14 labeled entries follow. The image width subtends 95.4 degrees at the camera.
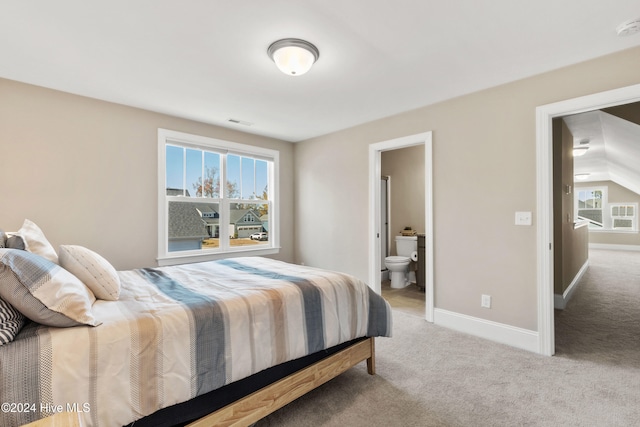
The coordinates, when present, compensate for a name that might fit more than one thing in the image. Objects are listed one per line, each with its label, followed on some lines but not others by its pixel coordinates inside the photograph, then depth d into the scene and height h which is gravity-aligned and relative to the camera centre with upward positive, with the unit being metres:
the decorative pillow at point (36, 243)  1.59 -0.15
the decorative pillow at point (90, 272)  1.58 -0.30
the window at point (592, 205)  9.96 +0.28
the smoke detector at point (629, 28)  1.87 +1.22
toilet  4.80 -0.78
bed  1.09 -0.63
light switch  2.66 -0.04
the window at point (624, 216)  9.20 -0.10
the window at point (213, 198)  3.67 +0.25
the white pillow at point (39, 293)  1.14 -0.31
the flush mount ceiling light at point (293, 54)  2.10 +1.19
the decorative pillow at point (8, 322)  1.07 -0.41
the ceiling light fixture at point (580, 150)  5.40 +1.19
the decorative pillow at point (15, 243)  1.50 -0.13
